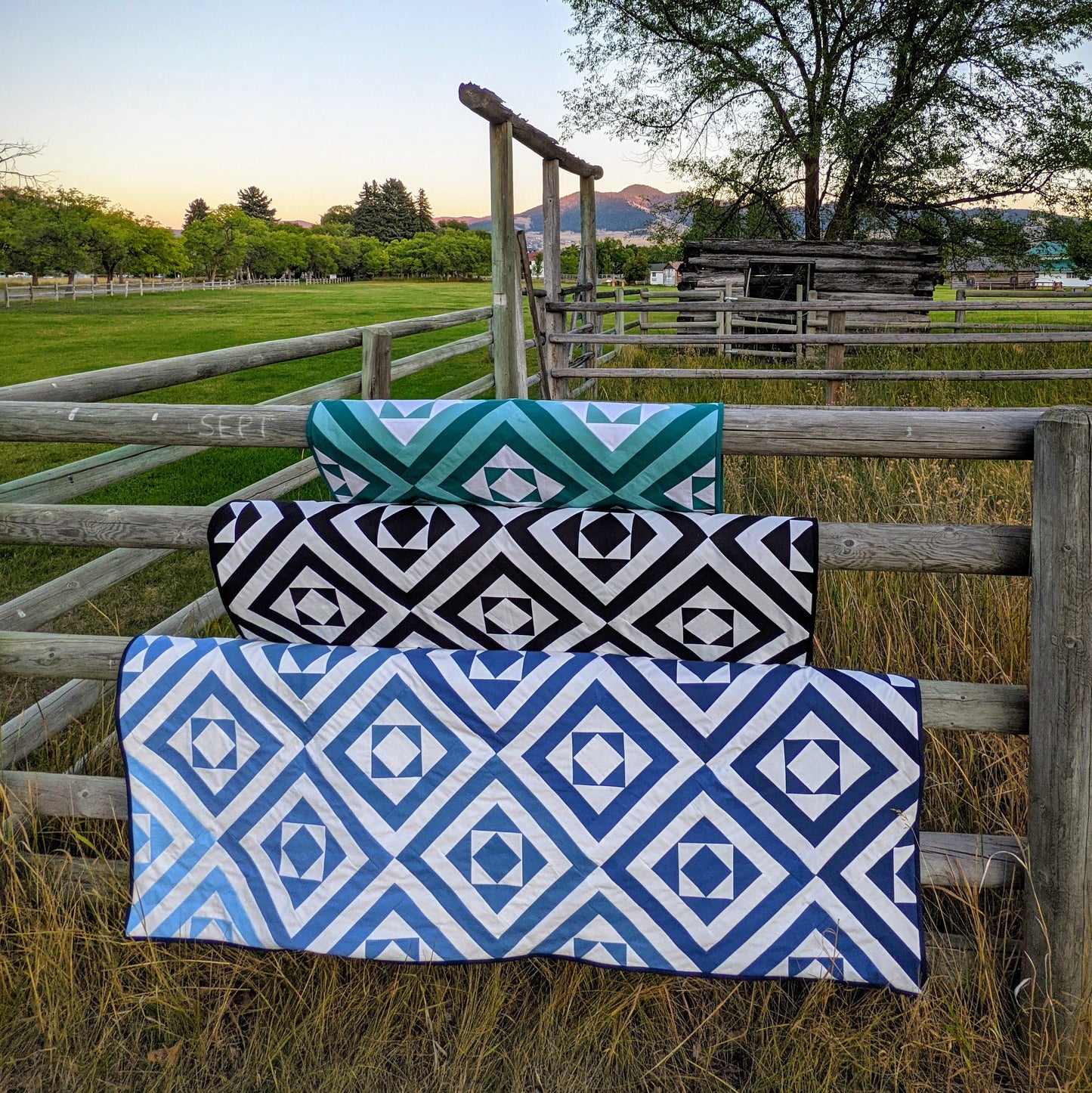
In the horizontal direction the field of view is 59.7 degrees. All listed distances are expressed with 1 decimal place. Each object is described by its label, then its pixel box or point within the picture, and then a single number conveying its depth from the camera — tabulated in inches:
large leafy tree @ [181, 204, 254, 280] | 3663.9
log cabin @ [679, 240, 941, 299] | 672.4
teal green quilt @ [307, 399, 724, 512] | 71.3
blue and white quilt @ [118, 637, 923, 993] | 72.2
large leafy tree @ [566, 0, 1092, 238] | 748.0
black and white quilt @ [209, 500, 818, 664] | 71.3
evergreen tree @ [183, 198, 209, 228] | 6038.4
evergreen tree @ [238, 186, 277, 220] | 6013.8
